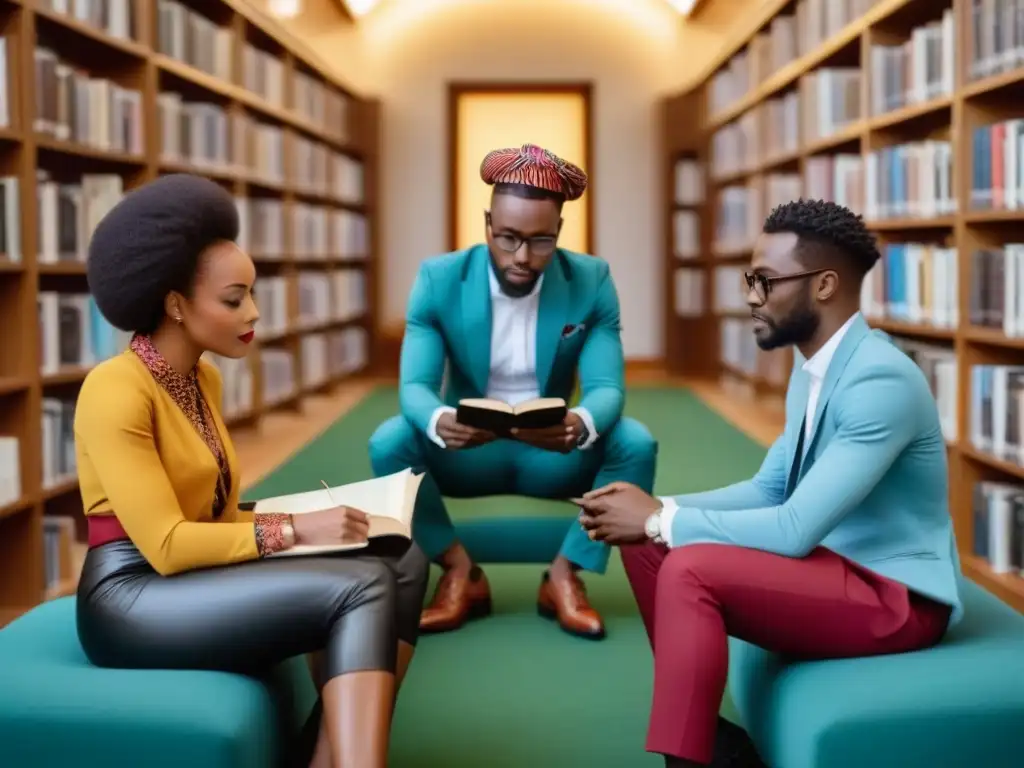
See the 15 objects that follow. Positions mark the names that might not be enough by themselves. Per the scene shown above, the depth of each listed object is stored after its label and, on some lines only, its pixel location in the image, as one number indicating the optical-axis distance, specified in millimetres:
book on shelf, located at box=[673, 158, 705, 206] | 9844
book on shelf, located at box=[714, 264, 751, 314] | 8383
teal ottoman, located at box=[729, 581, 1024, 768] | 1747
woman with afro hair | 1764
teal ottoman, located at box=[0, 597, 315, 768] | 1697
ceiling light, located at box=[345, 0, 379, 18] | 9812
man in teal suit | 3092
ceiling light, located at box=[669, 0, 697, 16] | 9762
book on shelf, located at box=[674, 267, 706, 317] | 9836
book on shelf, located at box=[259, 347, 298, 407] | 7105
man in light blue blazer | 1809
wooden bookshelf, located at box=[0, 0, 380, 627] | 3502
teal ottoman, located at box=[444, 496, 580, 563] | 3459
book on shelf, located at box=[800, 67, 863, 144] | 5758
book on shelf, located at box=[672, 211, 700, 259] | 9812
